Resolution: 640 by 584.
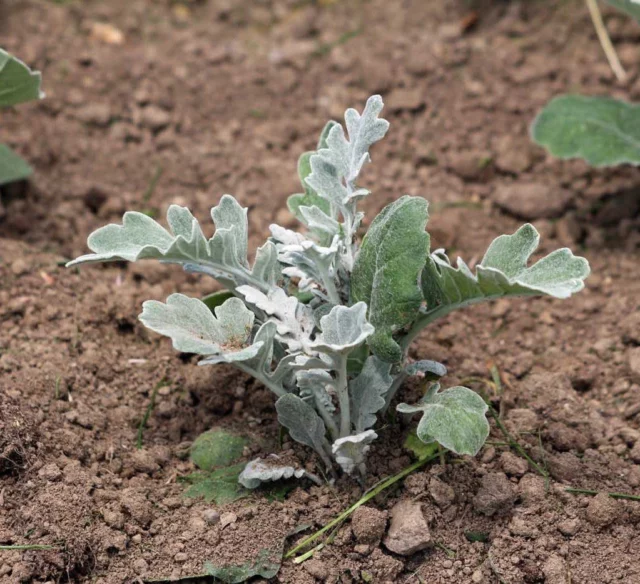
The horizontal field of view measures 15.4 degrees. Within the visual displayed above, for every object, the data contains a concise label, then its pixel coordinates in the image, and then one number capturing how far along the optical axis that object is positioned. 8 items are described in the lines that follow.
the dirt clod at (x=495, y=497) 1.04
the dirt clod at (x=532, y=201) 1.24
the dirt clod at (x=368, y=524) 1.03
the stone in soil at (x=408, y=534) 1.03
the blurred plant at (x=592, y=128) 1.21
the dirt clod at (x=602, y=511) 1.04
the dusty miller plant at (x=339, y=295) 1.01
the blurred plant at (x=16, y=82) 1.12
